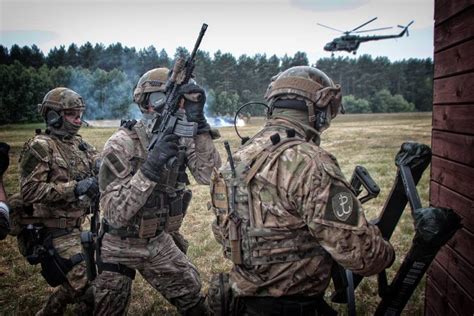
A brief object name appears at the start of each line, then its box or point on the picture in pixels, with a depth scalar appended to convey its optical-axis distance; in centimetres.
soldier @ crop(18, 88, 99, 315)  421
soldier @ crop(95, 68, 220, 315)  341
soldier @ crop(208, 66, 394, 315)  210
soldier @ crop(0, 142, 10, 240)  289
